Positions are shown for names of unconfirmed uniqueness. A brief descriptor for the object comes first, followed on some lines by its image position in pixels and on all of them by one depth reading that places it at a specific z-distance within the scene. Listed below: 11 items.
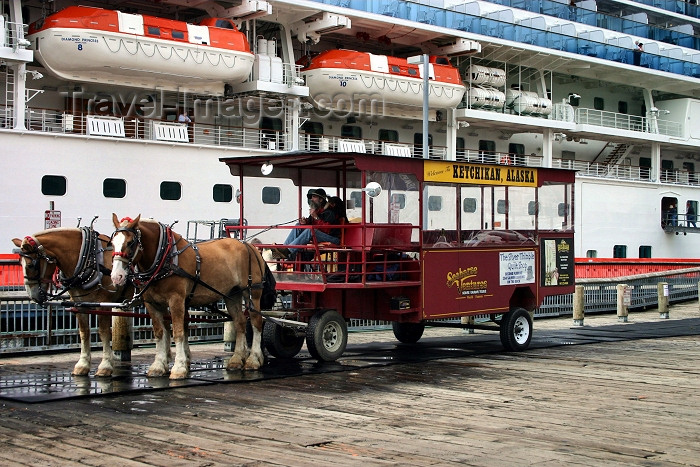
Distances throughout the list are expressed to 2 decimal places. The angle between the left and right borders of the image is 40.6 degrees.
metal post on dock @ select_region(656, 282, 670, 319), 25.31
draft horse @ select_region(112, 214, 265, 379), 11.95
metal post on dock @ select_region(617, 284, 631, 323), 23.75
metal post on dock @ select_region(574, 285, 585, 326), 22.50
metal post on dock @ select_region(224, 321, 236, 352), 15.96
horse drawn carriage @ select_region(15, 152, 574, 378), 12.38
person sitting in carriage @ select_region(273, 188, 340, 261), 14.52
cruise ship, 27.45
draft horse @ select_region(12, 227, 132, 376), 12.00
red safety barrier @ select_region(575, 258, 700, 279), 32.12
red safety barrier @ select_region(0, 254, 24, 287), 20.30
